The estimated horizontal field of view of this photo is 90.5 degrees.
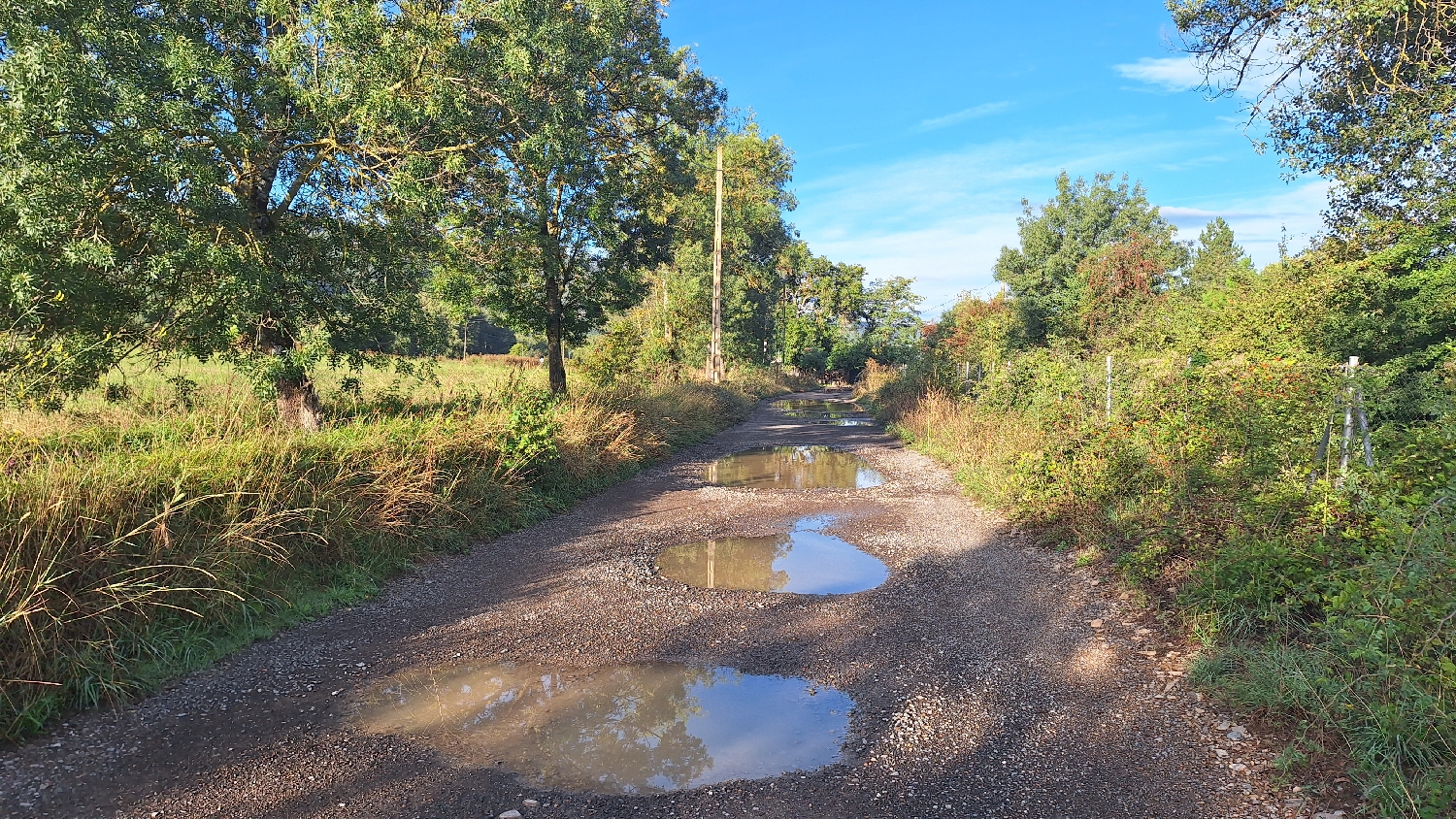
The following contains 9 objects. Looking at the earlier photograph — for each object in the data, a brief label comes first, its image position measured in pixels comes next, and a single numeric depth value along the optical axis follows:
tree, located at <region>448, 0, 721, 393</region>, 10.12
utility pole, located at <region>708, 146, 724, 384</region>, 28.92
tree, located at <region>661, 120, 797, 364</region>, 31.45
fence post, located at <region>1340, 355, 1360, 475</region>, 5.30
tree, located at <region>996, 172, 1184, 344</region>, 27.72
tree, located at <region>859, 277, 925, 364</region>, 52.52
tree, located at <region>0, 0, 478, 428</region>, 6.13
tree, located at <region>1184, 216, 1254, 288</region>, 16.92
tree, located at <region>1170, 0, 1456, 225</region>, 6.82
